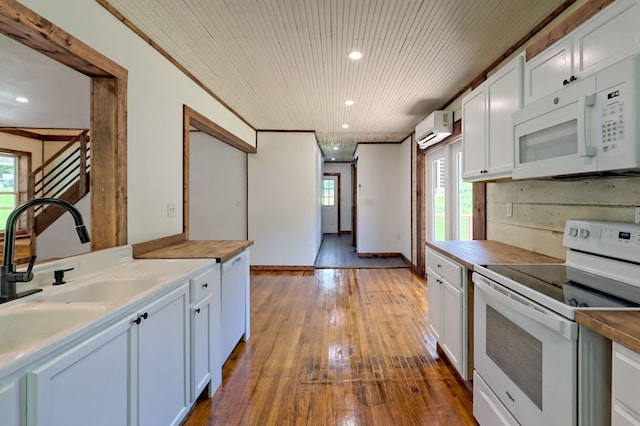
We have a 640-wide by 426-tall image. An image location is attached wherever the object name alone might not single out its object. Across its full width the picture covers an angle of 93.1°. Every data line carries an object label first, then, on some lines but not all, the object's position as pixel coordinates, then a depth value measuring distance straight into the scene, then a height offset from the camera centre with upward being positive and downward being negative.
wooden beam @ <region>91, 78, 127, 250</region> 1.93 +0.32
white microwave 1.14 +0.38
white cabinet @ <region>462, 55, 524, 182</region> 1.98 +0.66
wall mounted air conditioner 3.80 +1.10
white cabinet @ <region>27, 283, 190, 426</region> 0.86 -0.58
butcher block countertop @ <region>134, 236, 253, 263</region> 2.07 -0.29
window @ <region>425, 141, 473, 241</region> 3.79 +0.20
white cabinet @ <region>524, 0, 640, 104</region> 1.21 +0.76
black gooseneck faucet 1.18 -0.22
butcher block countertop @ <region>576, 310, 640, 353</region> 0.84 -0.34
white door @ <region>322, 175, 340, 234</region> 10.60 +0.29
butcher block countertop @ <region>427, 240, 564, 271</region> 1.88 -0.29
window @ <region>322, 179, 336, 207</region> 10.59 +0.70
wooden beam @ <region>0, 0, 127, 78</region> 1.31 +0.86
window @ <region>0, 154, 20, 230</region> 5.88 +0.55
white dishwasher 2.23 -0.72
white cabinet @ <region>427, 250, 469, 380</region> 1.97 -0.69
